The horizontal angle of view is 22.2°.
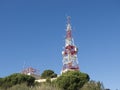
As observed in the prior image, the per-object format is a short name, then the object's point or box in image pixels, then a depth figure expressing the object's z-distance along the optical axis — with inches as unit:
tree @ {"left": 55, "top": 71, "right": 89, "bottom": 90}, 1327.8
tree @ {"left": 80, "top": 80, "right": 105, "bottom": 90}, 1021.2
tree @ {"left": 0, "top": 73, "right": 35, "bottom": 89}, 1587.6
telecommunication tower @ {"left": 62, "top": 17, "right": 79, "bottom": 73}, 2281.1
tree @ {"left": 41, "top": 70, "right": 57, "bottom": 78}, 2190.0
